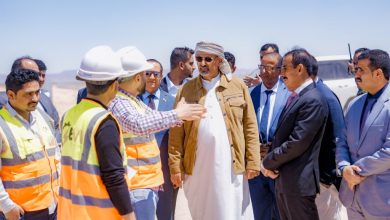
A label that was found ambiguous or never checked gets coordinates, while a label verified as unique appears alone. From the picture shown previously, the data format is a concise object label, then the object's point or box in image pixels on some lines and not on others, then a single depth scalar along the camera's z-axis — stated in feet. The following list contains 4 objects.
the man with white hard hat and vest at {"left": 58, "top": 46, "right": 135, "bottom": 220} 8.29
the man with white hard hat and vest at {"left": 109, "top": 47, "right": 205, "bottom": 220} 10.68
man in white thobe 14.06
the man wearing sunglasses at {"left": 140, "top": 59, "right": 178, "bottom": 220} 15.87
